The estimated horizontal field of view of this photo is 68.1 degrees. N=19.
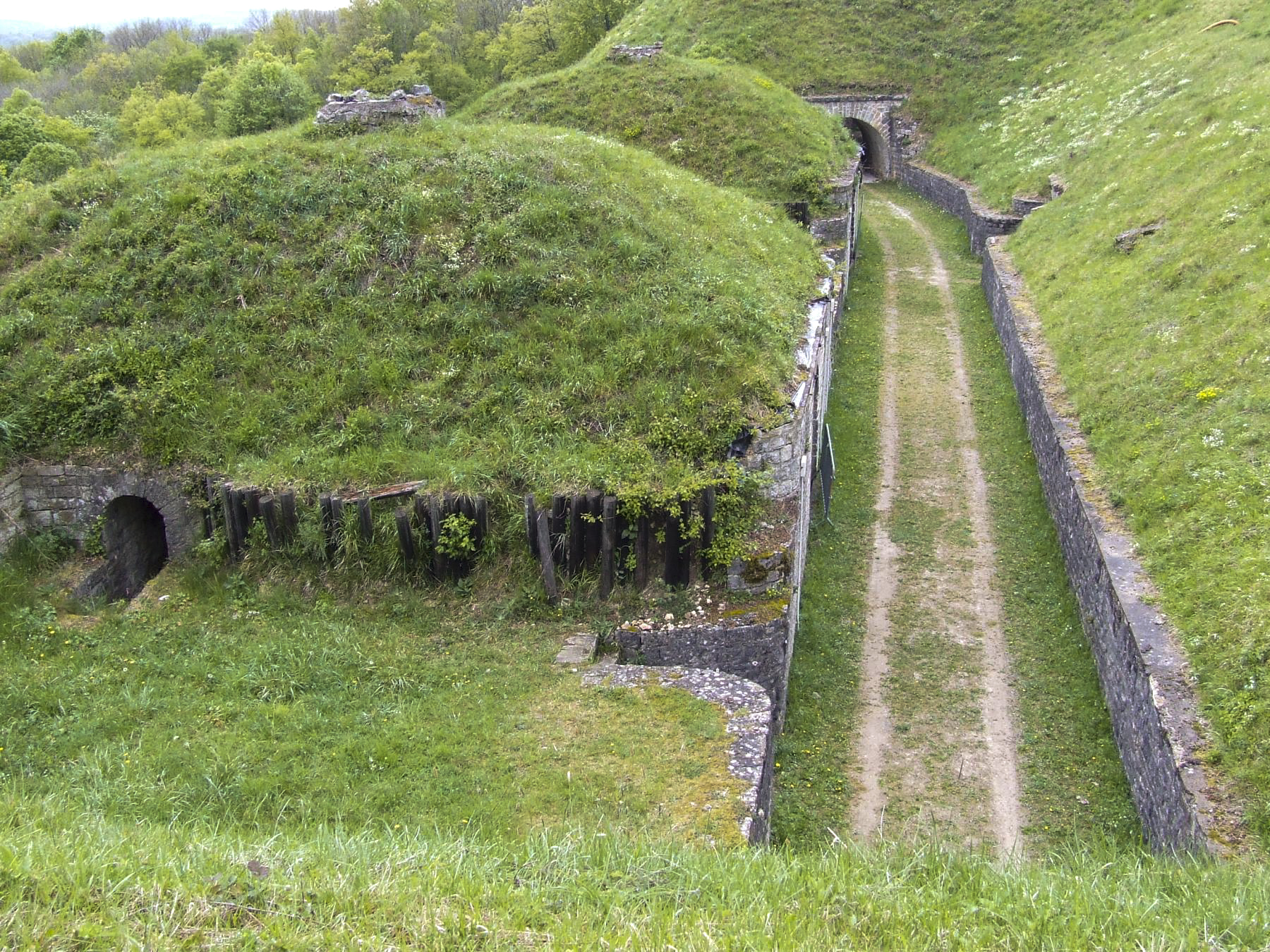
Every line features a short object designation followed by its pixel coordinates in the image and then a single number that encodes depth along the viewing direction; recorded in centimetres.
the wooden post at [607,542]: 1012
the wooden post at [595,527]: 1022
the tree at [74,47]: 9206
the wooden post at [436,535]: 1034
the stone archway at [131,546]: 1158
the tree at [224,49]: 7565
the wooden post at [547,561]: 1015
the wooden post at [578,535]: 1020
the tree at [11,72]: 8281
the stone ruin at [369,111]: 1631
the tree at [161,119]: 5409
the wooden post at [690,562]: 1041
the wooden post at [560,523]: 1022
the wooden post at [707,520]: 1023
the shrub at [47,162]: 4022
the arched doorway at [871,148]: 3784
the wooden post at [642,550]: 1030
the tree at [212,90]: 5847
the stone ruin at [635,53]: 2912
